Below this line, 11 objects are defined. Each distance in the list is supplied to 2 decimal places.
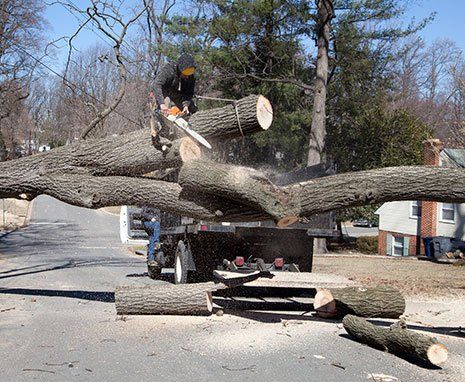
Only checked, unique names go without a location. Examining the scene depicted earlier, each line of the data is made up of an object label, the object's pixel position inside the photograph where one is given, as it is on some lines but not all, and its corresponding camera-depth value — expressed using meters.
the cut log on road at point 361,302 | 8.53
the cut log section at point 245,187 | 7.29
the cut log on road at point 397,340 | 6.27
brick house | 26.22
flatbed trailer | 10.14
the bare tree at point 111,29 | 13.93
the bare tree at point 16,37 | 25.33
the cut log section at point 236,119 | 8.23
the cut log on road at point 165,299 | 8.57
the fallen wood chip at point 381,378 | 6.02
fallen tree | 7.37
